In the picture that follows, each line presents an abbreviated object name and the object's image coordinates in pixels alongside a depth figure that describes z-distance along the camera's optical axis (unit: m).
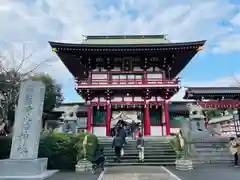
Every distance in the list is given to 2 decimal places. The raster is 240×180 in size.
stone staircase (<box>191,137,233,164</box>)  11.46
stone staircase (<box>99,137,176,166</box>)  10.96
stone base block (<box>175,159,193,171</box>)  9.23
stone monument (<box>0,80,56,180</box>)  7.03
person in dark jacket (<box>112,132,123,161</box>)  10.56
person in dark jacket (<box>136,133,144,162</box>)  11.12
